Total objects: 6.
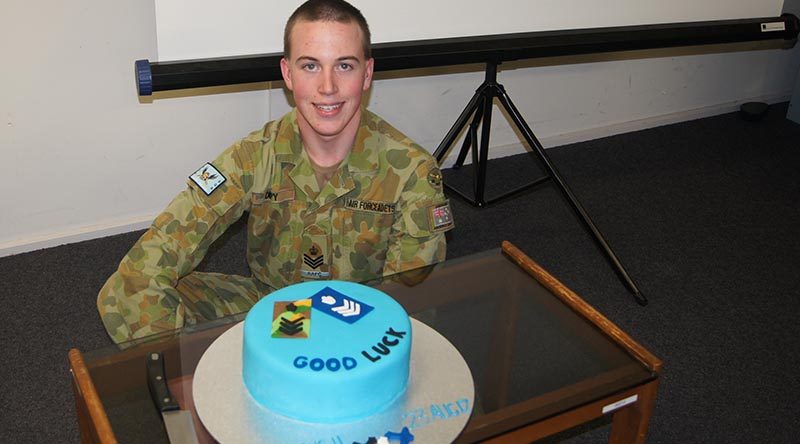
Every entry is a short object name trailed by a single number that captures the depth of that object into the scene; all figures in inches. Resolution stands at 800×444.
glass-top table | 46.3
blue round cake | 41.9
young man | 61.5
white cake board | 42.3
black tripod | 90.2
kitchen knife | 43.9
